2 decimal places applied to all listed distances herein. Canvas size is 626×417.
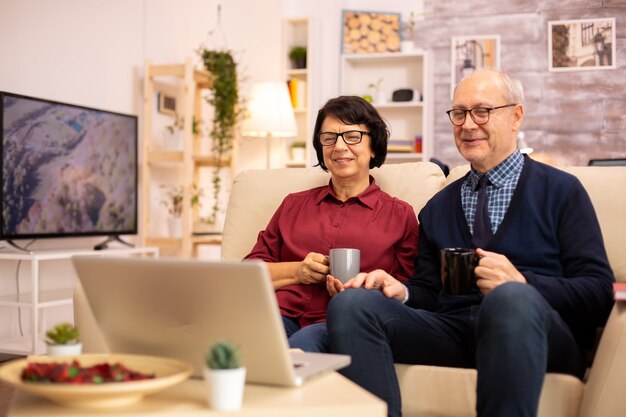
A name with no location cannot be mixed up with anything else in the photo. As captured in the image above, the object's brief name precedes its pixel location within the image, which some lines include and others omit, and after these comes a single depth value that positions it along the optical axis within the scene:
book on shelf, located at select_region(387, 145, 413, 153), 6.20
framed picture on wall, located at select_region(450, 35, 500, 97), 6.26
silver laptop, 1.18
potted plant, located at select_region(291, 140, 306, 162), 6.40
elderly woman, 2.14
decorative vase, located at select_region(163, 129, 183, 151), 4.75
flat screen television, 3.50
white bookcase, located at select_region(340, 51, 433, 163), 6.24
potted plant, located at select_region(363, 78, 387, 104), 6.34
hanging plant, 4.66
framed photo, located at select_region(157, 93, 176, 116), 4.80
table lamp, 5.33
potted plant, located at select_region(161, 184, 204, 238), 4.66
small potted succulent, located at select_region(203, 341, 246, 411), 1.07
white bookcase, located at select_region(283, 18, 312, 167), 6.38
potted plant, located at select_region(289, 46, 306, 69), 6.46
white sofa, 1.55
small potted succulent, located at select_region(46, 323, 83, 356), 1.29
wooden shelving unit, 4.54
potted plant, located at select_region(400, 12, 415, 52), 6.46
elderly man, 1.50
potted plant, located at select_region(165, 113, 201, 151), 4.75
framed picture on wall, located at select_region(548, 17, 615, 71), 6.07
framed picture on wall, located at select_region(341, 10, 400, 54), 6.46
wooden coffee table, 1.09
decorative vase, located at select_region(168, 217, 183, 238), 4.66
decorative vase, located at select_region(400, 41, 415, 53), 6.31
